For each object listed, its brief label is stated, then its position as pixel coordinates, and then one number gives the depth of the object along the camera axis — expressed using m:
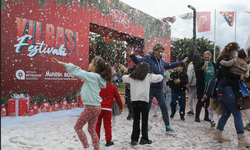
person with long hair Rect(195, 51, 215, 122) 5.20
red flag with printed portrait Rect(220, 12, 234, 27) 19.66
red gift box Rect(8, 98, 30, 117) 5.27
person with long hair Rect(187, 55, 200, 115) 6.01
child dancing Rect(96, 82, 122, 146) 3.35
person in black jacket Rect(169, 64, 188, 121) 5.73
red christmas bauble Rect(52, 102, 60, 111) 6.43
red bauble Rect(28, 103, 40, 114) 5.79
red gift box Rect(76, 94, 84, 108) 7.25
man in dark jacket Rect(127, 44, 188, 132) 4.13
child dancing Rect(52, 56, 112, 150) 2.72
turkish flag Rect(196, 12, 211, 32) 15.82
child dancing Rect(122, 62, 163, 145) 3.40
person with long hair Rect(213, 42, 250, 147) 3.38
